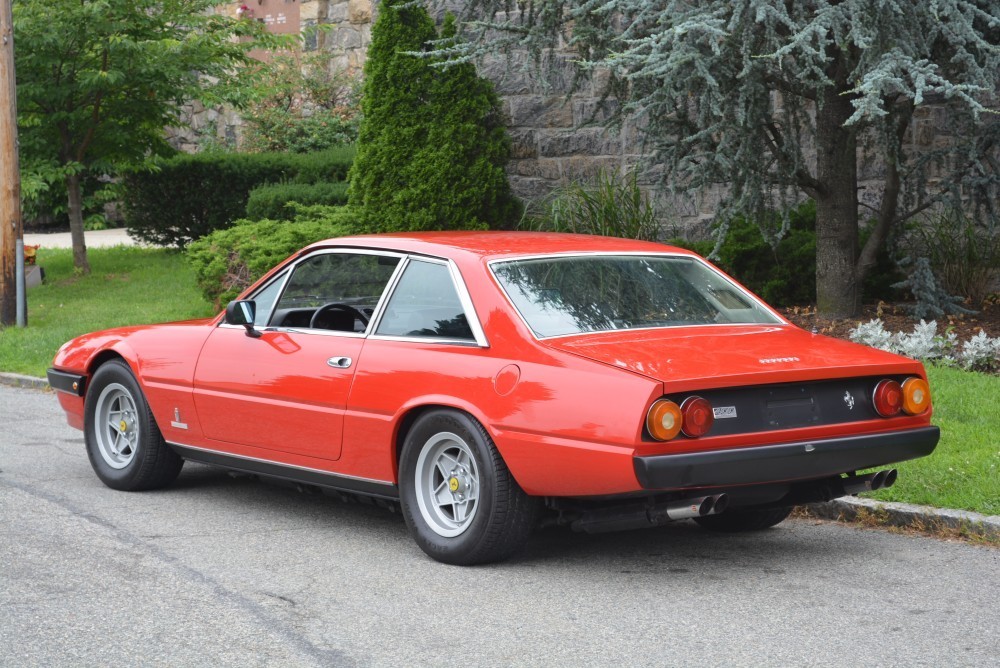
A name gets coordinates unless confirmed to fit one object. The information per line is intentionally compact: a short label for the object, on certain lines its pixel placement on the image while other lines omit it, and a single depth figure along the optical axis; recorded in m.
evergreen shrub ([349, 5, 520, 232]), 14.98
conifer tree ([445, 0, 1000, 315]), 9.42
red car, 5.28
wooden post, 14.75
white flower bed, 10.05
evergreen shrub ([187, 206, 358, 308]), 14.40
